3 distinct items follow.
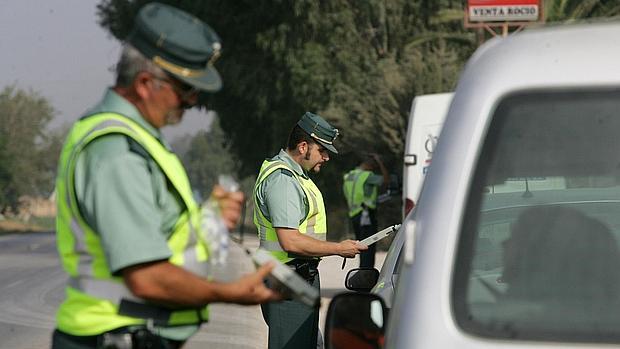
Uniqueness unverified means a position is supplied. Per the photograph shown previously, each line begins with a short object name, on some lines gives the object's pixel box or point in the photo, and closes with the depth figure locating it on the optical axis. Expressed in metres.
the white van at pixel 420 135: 17.25
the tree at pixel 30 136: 116.56
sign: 21.77
